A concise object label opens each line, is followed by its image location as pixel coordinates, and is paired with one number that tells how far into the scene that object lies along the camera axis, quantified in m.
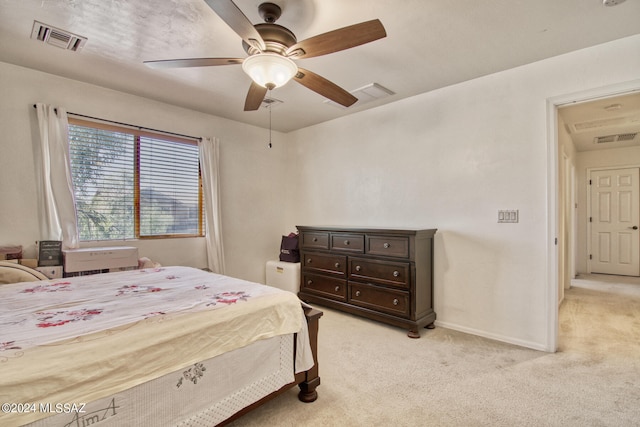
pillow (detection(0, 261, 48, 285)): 2.29
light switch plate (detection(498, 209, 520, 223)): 2.76
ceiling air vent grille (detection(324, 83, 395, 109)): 3.15
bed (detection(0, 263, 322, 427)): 1.02
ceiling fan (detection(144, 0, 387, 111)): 1.63
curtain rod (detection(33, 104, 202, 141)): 3.02
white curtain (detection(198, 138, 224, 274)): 3.87
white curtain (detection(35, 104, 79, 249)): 2.81
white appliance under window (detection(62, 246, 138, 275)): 2.71
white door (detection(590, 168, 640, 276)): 5.63
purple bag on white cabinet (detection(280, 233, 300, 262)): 4.26
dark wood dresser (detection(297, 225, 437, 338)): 2.96
